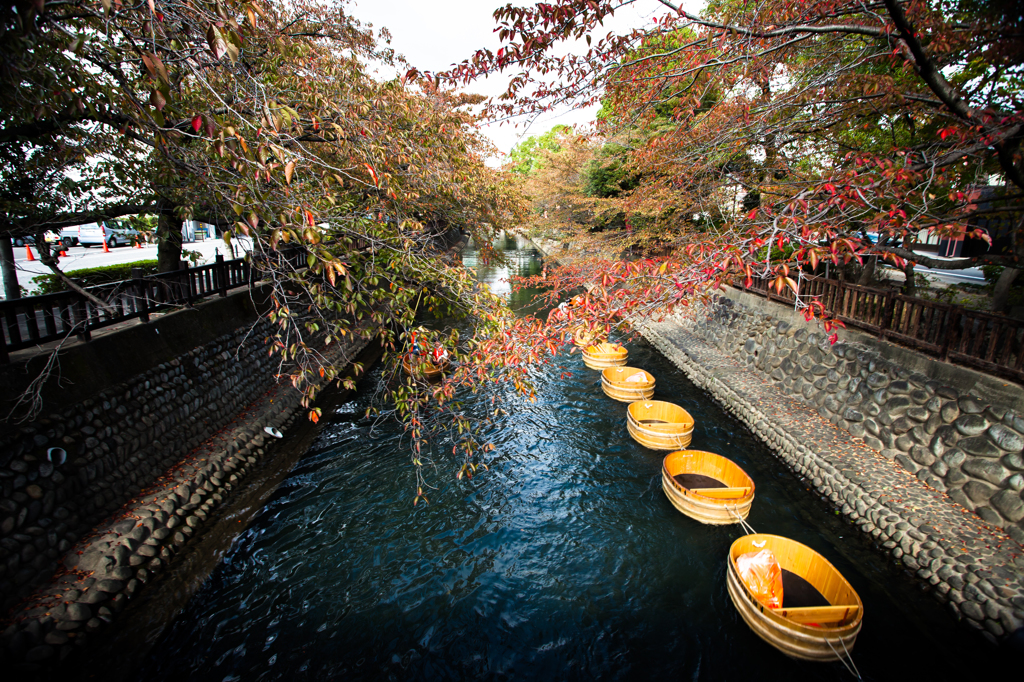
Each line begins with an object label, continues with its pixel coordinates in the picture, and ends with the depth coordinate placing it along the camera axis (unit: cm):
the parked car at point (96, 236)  2370
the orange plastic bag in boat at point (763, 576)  561
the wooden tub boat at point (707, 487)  706
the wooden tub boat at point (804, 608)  500
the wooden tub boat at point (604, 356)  1420
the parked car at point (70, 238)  2081
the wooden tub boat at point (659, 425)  938
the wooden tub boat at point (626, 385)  1181
